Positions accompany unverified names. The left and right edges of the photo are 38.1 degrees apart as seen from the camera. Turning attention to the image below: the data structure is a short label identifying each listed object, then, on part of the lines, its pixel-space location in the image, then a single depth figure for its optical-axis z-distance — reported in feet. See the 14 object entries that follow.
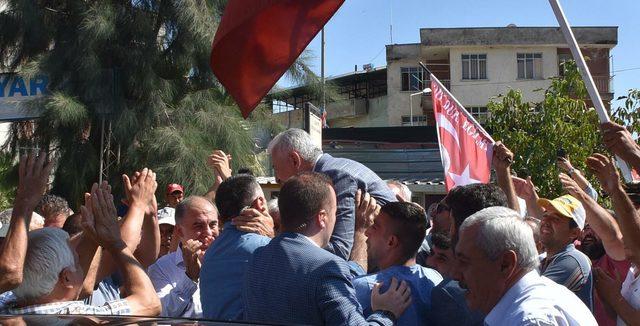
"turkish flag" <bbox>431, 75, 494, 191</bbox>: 25.38
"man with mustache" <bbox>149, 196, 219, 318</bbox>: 17.08
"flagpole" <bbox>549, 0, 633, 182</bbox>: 16.18
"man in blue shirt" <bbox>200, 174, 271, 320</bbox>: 13.61
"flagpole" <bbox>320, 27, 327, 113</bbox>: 63.63
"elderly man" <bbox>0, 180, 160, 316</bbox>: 12.14
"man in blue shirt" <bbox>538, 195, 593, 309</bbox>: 15.57
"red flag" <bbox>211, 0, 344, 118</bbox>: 18.40
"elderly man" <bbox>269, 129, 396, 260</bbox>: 16.05
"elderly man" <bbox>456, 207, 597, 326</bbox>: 10.45
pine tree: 53.83
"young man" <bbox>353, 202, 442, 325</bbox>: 13.41
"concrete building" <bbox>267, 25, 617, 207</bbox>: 136.67
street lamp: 143.23
